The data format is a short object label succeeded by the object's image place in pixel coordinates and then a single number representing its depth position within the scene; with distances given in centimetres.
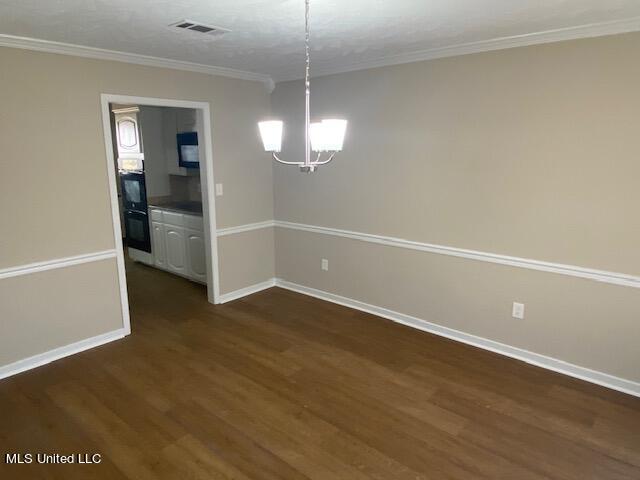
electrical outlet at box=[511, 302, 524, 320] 331
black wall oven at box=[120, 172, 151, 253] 568
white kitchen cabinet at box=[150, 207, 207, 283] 497
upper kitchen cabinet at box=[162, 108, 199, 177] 539
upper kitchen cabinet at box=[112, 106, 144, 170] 555
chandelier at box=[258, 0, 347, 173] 209
